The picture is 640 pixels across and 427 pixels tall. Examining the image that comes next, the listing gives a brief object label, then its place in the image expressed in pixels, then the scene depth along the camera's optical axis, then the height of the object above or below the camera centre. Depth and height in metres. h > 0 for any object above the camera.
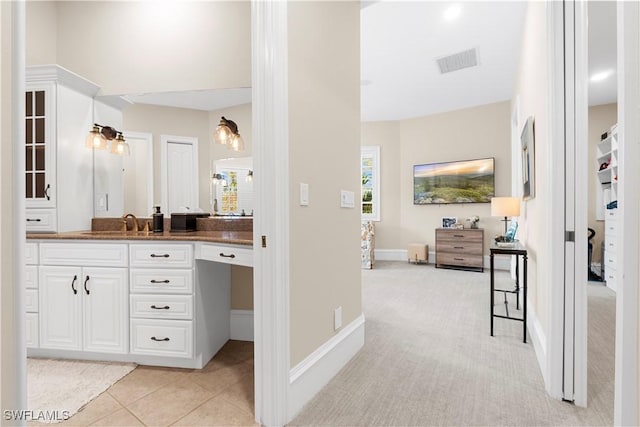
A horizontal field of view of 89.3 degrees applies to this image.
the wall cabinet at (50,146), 2.51 +0.53
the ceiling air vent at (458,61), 4.02 +1.97
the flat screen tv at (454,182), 5.89 +0.57
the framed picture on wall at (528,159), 2.57 +0.44
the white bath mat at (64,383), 1.74 -1.04
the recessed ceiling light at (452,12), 3.10 +1.95
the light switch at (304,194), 1.75 +0.10
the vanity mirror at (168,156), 2.72 +0.50
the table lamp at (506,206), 3.20 +0.05
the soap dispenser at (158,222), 2.66 -0.08
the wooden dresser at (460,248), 5.52 -0.64
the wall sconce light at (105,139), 2.76 +0.64
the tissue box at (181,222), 2.60 -0.07
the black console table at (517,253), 2.52 -0.34
